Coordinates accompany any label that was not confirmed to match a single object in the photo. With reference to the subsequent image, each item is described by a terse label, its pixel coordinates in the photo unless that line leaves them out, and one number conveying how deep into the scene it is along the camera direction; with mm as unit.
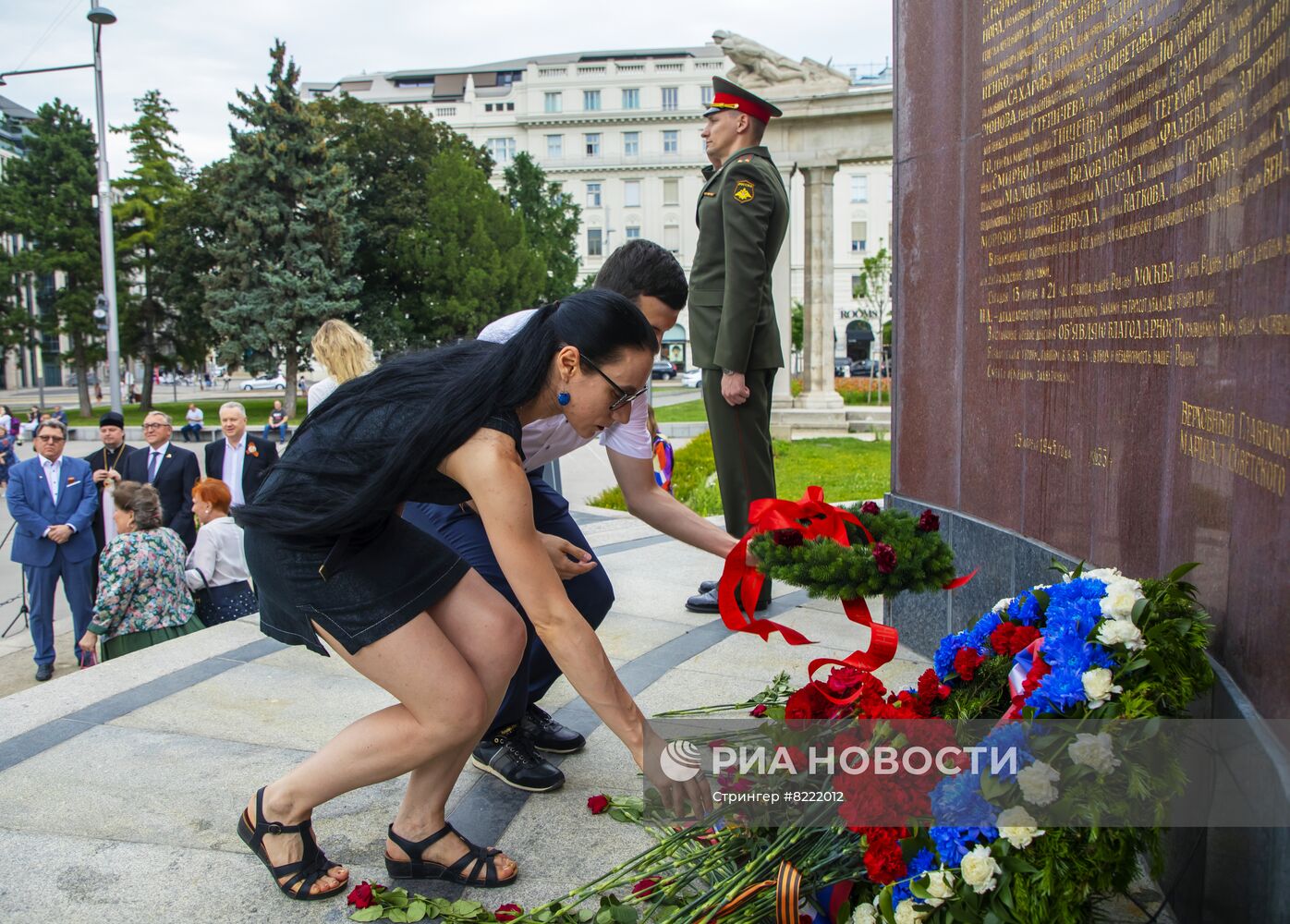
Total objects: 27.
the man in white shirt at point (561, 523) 3430
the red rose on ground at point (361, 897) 2590
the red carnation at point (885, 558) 2607
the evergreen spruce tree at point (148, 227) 38594
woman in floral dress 6102
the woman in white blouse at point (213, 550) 6621
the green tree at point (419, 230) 37812
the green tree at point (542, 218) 48938
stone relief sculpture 19141
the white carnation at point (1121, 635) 2188
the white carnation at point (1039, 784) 1985
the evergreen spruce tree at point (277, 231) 33156
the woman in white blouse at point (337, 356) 6016
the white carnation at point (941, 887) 2000
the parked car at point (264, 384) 66312
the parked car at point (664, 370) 58875
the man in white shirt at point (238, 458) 8133
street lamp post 19250
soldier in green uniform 4973
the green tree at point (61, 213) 39250
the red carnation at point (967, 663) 2494
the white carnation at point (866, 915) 2156
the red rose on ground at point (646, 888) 2471
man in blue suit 7715
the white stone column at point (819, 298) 19703
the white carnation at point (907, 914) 2045
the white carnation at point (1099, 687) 2123
